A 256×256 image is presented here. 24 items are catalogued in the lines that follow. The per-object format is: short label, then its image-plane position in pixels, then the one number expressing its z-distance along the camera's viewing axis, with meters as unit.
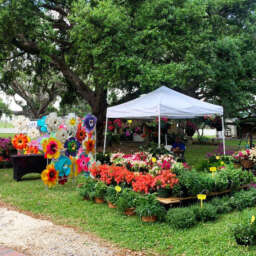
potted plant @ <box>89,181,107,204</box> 6.04
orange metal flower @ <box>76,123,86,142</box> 8.21
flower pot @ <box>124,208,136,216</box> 5.31
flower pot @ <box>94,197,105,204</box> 6.21
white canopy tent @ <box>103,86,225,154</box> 8.32
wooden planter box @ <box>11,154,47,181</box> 8.99
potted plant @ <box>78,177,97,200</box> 6.36
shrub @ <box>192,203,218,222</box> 4.87
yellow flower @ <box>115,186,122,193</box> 5.54
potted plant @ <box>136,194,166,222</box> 4.86
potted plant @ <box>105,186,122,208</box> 5.64
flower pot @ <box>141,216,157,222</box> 4.93
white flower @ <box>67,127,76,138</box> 8.00
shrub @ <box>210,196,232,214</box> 5.28
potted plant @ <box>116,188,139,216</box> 5.21
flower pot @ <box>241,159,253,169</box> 8.22
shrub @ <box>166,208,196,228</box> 4.57
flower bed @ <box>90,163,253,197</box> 5.30
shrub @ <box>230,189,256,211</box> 5.47
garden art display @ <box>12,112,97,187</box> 7.67
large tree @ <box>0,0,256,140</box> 11.02
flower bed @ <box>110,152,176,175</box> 5.90
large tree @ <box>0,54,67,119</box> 18.22
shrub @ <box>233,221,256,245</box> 3.73
